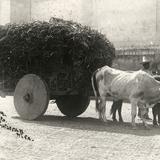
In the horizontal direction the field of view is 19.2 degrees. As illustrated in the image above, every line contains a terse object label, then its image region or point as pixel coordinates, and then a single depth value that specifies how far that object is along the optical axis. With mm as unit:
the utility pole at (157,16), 24344
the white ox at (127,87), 10641
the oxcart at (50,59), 11438
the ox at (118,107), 11521
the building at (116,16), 24391
